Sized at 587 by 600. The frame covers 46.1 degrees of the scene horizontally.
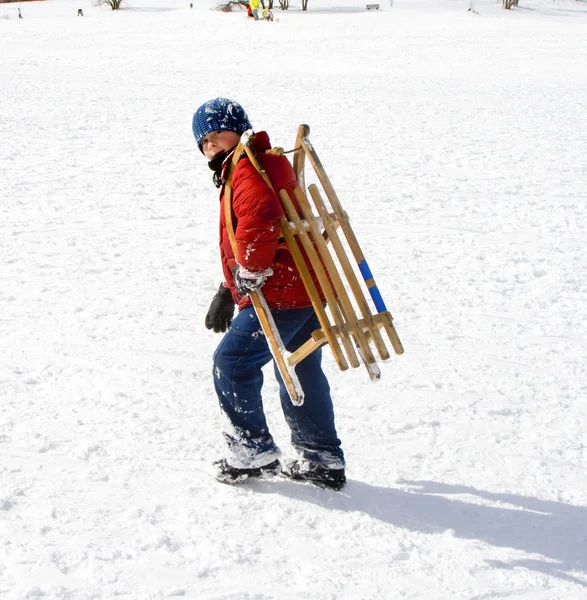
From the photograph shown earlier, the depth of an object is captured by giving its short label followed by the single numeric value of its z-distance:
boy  2.58
